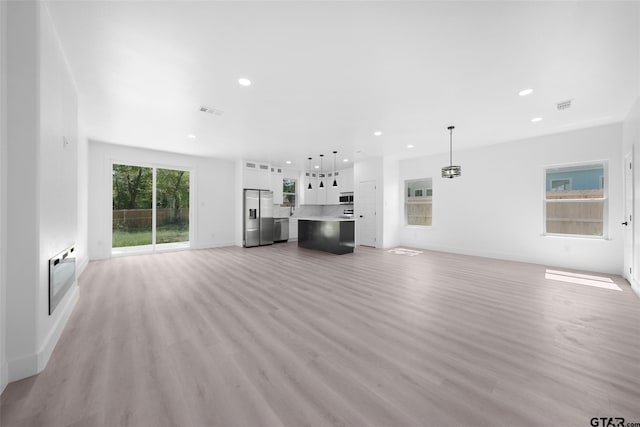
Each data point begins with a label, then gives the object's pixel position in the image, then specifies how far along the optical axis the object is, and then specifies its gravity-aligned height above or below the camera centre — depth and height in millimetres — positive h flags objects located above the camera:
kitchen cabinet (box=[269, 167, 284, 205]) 8508 +1002
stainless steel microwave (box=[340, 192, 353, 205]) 8703 +511
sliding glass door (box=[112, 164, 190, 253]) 6203 +114
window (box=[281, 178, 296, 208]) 9172 +778
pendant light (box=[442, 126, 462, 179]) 4480 +780
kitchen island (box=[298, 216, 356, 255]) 6520 -628
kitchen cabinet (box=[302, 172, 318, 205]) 9523 +919
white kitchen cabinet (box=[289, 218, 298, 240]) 9227 -652
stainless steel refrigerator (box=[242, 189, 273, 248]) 7648 -188
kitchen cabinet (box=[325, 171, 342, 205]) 9258 +855
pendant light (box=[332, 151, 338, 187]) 6873 +1697
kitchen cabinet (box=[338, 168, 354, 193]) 8820 +1193
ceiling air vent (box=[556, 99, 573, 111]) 3543 +1622
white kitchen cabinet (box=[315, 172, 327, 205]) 9742 +781
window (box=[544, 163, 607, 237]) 4785 +254
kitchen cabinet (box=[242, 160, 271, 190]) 7742 +1238
